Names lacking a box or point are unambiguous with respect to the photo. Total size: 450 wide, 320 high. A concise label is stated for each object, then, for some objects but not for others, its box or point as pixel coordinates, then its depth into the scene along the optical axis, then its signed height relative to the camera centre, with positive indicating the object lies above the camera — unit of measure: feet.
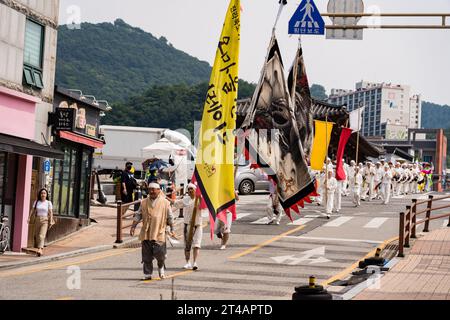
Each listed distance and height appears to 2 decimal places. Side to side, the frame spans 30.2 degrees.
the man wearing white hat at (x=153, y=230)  53.26 -2.21
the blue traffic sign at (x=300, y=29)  62.64 +13.18
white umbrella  124.57 +6.92
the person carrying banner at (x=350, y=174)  135.31 +5.22
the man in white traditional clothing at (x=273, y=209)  93.30 -0.89
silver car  143.43 +3.43
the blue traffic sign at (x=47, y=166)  81.35 +2.38
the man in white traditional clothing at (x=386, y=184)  130.31 +3.49
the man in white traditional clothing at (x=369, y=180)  134.72 +4.11
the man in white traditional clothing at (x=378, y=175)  133.89 +5.00
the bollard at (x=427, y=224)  87.03 -1.69
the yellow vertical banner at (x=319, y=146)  82.79 +5.82
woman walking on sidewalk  71.15 -2.32
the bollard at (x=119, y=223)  77.66 -2.78
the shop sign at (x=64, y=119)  82.02 +7.12
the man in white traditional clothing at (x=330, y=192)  101.35 +1.42
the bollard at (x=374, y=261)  59.47 -3.99
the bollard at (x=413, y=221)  77.43 -1.29
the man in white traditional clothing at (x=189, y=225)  60.29 -2.11
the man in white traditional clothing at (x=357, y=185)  121.40 +2.91
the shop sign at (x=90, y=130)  93.20 +7.04
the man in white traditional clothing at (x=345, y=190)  143.27 +2.67
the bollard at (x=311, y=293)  36.17 -3.93
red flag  104.58 +6.54
